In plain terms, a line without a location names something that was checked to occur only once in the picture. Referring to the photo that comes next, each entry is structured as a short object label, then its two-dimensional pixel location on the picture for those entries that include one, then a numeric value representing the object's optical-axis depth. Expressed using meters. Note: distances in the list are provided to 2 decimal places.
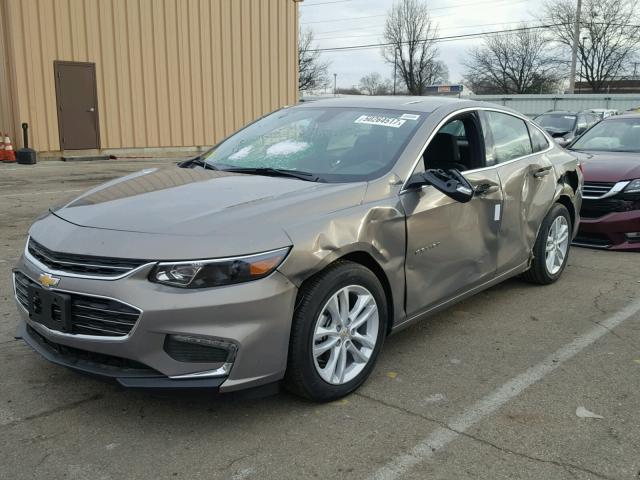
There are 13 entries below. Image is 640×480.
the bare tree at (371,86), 71.29
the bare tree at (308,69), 62.12
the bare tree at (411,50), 61.66
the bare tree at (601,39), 54.88
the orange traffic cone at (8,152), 15.26
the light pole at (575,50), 37.25
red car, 6.70
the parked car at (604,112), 26.34
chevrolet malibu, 2.74
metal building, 15.51
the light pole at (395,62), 62.12
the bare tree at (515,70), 63.59
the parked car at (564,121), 18.20
